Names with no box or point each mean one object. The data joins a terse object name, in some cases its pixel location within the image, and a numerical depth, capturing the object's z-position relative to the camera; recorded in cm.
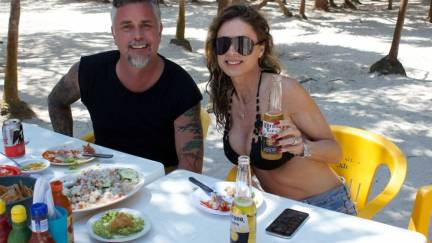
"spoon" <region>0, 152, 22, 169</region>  243
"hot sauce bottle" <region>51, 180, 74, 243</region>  163
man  297
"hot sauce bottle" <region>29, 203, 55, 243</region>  138
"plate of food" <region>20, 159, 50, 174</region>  237
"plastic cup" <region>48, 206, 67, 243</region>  151
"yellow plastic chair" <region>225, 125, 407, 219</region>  282
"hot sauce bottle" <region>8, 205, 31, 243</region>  140
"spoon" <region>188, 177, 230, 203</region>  209
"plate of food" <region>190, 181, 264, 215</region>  201
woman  260
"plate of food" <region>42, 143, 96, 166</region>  252
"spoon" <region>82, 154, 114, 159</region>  259
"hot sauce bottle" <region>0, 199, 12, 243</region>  149
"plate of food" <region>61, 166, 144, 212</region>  204
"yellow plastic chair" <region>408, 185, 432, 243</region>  227
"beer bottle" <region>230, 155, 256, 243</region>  160
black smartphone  185
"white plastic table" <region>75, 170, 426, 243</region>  183
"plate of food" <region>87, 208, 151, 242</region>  180
